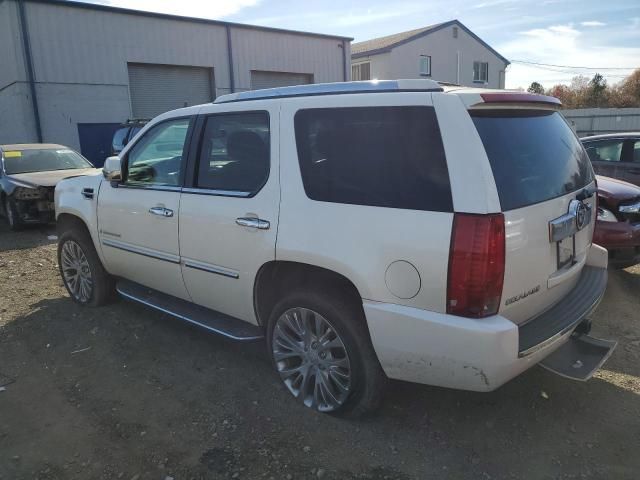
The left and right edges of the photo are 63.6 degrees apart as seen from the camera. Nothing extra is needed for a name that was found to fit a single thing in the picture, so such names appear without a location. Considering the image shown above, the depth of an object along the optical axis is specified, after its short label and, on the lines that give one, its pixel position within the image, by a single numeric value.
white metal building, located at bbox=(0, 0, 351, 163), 16.47
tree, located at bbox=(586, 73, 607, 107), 44.03
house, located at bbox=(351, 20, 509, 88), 29.98
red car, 4.89
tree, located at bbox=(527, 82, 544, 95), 48.01
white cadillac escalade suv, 2.45
